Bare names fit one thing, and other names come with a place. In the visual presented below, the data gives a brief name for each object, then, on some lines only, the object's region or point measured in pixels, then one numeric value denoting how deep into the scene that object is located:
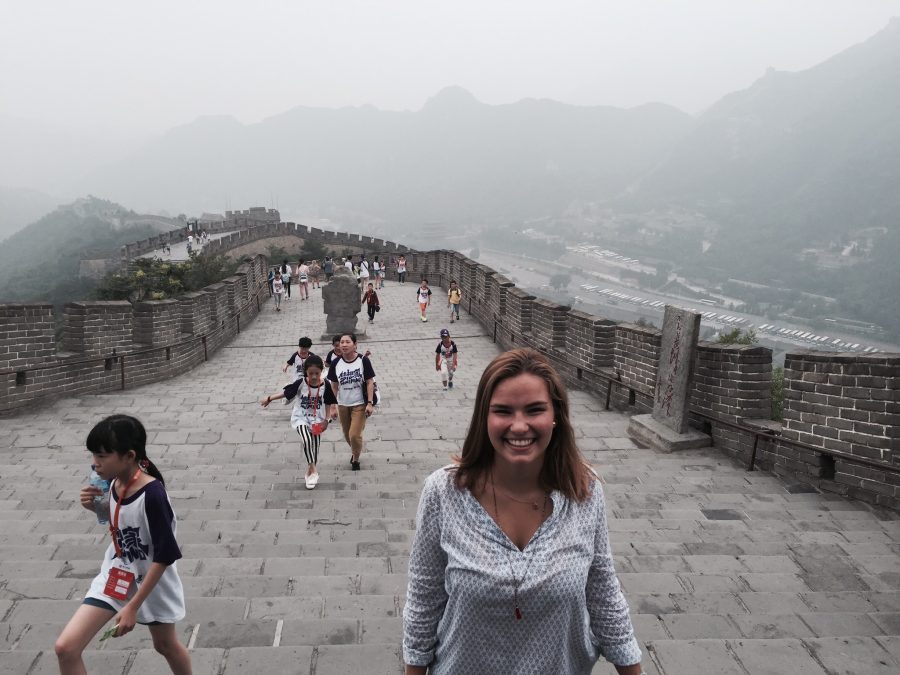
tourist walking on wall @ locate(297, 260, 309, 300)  22.42
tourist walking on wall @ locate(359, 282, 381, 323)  17.59
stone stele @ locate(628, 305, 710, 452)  6.24
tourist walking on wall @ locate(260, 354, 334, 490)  5.54
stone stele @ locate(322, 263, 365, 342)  15.27
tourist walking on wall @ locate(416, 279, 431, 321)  17.38
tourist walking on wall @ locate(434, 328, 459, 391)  10.12
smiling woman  1.71
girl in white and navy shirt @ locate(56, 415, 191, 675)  2.49
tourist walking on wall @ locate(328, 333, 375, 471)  5.82
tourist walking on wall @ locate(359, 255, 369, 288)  23.53
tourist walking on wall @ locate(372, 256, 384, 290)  25.39
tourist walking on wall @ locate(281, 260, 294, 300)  21.88
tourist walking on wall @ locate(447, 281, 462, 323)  17.22
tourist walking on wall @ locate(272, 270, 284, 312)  20.44
